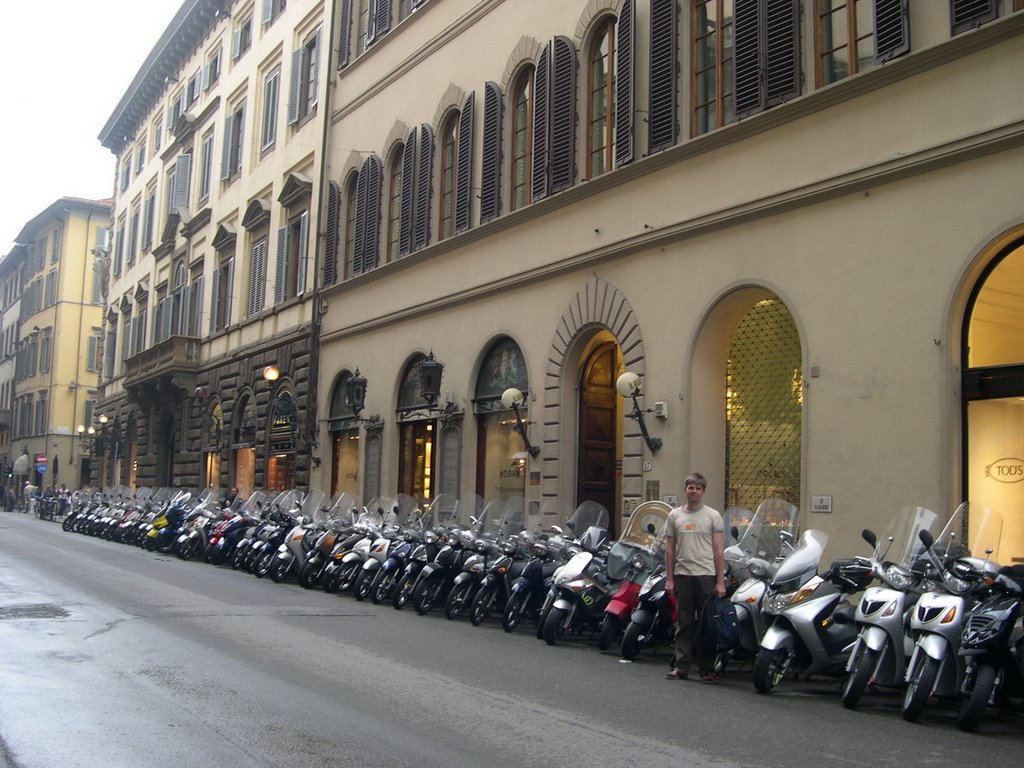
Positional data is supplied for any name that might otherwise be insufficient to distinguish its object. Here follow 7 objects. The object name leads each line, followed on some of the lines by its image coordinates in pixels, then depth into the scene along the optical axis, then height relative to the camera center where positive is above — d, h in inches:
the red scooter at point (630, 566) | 421.4 -20.8
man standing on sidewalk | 366.9 -20.3
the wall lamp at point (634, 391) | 610.2 +63.9
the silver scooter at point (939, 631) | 296.4 -29.9
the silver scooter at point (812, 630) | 338.6 -34.4
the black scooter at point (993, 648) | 286.2 -32.8
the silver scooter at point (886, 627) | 314.7 -30.5
